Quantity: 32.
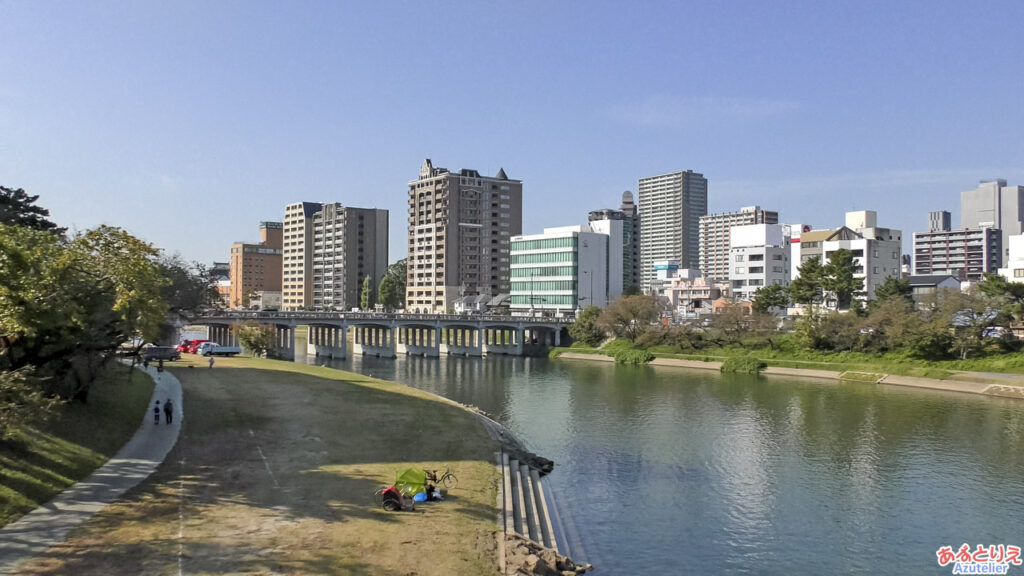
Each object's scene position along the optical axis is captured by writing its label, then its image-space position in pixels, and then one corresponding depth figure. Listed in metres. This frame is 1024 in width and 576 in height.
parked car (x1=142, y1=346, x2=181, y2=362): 58.81
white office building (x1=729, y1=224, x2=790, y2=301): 123.19
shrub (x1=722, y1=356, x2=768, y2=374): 79.69
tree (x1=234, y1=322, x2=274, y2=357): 80.56
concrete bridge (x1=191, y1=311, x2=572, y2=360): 94.06
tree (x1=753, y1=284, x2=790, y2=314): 92.94
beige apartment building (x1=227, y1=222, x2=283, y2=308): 191.25
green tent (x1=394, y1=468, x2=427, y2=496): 23.05
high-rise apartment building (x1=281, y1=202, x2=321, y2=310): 182.12
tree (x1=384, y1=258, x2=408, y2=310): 160.62
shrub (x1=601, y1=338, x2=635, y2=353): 95.44
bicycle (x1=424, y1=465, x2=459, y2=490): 25.47
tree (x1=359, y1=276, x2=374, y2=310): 165.12
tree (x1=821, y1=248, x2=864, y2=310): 88.38
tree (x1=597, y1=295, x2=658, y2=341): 96.31
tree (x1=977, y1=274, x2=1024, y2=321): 71.50
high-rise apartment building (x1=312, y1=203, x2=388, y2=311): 172.38
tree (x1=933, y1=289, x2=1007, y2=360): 70.94
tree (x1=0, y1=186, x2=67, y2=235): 43.49
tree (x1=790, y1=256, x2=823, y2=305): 89.06
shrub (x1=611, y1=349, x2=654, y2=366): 89.81
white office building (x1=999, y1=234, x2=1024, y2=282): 96.75
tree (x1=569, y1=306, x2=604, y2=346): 102.25
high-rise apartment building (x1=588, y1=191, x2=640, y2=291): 178.96
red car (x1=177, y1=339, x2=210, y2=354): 76.44
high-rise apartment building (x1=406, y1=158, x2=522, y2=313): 147.12
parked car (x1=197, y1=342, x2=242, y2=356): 70.31
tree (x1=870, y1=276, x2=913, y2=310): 87.25
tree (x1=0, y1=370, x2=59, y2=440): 19.75
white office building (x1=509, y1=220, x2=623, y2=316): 125.94
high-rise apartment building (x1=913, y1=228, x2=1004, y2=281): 174.25
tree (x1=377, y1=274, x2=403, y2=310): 154.00
